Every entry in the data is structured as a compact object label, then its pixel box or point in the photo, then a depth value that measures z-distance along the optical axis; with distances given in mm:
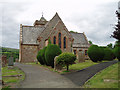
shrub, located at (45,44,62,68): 13146
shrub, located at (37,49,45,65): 17402
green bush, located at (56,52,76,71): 10707
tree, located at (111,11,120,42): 8195
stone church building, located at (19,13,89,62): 23900
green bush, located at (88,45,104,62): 16864
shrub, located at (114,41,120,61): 18081
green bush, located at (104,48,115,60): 20913
